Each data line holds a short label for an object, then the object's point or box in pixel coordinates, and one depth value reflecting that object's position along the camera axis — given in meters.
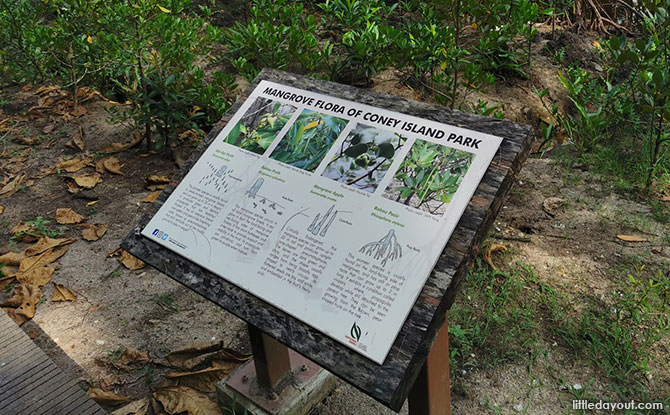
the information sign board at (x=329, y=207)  1.35
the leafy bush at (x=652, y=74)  2.98
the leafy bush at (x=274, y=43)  3.57
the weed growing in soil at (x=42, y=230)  3.29
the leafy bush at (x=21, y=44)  4.74
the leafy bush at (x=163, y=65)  3.49
